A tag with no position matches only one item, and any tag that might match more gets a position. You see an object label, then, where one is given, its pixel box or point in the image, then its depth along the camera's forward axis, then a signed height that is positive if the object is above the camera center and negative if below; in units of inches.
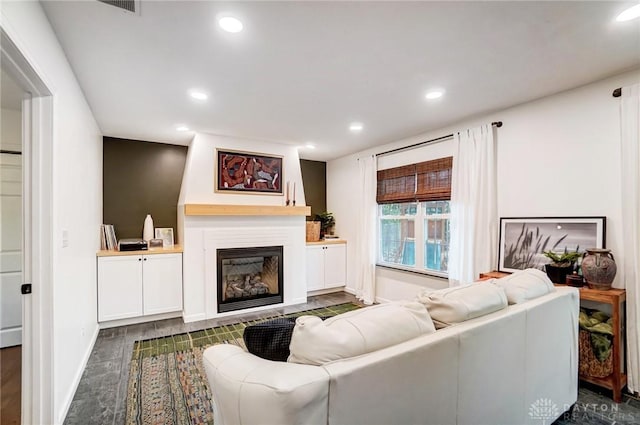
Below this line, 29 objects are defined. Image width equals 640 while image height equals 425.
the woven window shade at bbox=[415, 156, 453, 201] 143.9 +16.5
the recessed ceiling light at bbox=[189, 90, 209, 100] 104.1 +42.2
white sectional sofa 37.4 -24.8
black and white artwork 97.6 -9.1
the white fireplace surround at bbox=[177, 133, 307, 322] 153.1 -7.7
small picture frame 171.8 -11.5
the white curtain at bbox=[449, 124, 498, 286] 124.3 +2.8
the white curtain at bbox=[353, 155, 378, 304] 182.5 -12.8
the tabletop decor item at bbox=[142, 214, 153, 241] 165.3 -7.6
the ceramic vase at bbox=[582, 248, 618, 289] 87.2 -16.6
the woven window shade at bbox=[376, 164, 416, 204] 161.8 +16.0
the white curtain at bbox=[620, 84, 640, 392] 86.7 -2.1
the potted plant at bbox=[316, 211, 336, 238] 217.6 -6.1
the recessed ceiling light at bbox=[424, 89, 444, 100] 104.1 +41.8
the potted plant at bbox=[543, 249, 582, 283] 96.6 -17.5
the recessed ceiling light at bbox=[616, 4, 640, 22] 64.6 +43.1
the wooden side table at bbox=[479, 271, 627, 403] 84.6 -34.8
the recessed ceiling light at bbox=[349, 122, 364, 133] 140.6 +41.7
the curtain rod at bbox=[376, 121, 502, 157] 123.1 +35.8
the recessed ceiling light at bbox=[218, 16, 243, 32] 66.2 +42.7
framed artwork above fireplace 163.3 +23.6
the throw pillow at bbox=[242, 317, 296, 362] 49.1 -20.8
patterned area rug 79.3 -52.4
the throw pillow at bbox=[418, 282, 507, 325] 56.7 -17.6
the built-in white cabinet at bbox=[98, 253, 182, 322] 139.8 -33.7
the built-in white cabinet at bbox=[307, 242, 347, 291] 196.2 -34.6
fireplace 160.4 -35.8
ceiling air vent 59.7 +42.4
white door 122.8 -11.1
